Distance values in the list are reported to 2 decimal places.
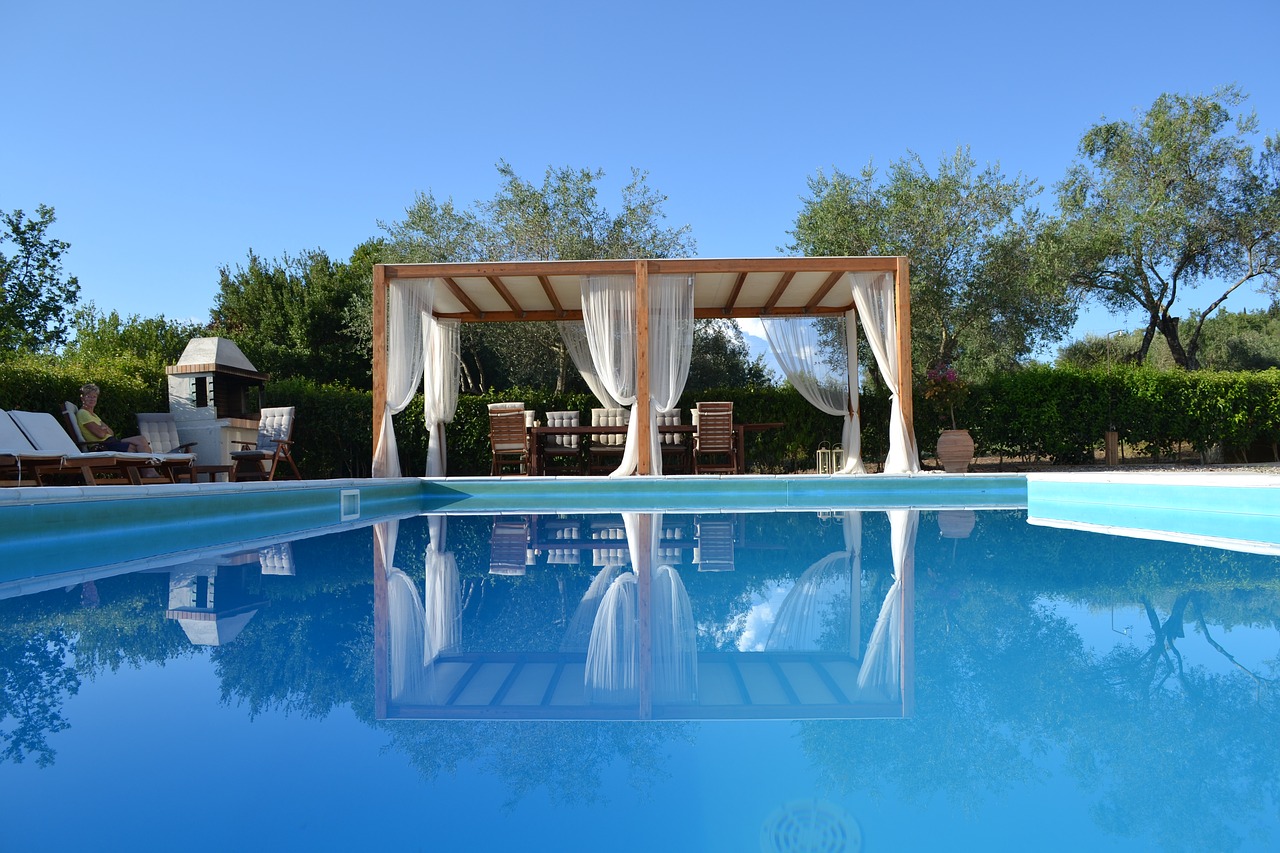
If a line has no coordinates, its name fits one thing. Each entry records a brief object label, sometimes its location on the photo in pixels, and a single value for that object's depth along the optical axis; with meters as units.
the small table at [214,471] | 8.00
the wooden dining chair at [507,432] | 10.14
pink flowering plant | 10.55
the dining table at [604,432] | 9.98
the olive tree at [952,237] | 11.95
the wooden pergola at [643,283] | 8.81
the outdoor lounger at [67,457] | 6.65
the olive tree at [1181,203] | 14.34
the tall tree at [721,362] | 16.48
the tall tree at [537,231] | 13.25
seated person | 7.49
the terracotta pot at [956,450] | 10.17
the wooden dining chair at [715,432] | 9.84
